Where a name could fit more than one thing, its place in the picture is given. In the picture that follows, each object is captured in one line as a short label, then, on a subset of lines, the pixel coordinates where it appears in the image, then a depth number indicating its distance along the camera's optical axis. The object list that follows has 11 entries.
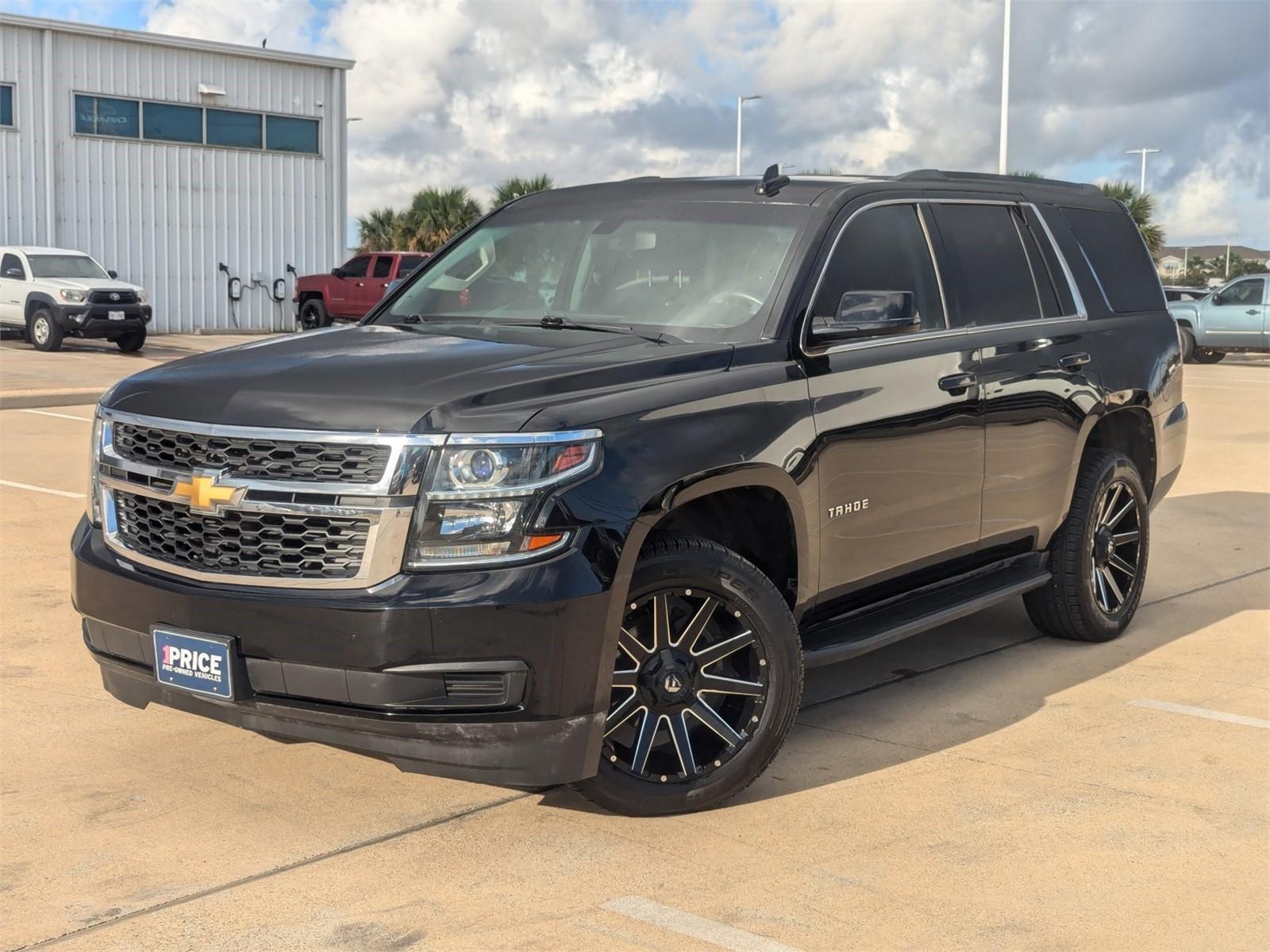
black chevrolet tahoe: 3.91
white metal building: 30.16
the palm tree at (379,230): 48.28
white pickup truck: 25.11
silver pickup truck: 27.69
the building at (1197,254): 141.50
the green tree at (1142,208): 44.41
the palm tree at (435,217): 45.81
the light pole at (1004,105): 30.55
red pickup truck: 31.26
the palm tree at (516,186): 44.09
